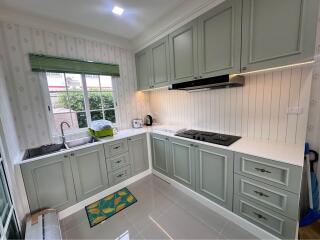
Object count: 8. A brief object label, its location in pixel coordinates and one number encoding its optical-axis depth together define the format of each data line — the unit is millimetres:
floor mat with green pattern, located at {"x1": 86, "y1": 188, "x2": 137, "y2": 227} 1784
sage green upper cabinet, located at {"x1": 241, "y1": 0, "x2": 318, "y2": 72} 1099
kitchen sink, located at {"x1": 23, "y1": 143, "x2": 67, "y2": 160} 1897
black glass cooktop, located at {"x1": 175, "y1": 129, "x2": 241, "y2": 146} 1676
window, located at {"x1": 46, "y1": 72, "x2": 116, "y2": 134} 2143
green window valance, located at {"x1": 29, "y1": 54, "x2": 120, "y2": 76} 1904
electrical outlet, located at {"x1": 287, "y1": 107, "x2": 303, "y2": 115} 1420
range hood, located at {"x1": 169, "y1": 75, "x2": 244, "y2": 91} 1565
